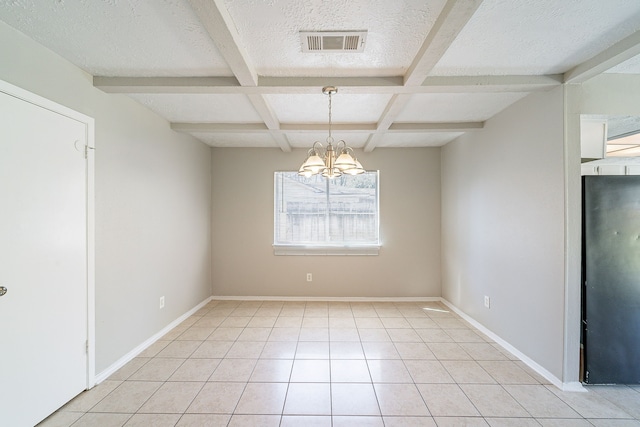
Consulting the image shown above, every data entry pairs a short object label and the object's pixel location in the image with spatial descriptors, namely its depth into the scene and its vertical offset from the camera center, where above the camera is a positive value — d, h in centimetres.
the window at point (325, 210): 435 +8
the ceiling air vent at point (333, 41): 162 +108
